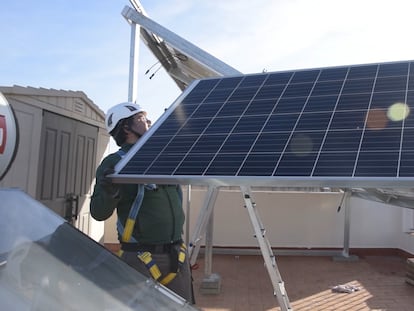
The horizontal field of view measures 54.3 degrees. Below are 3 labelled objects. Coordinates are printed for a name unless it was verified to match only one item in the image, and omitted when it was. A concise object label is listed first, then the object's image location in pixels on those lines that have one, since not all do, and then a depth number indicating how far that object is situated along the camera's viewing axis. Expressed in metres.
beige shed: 4.20
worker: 2.57
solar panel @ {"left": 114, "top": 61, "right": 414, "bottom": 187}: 2.18
